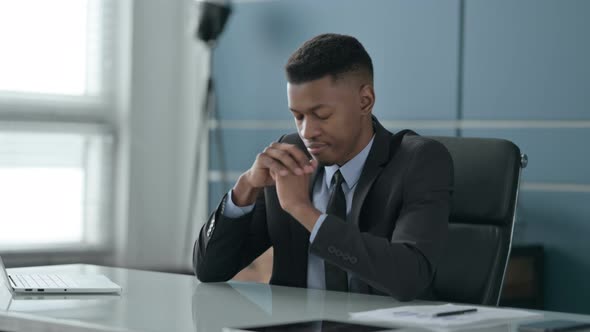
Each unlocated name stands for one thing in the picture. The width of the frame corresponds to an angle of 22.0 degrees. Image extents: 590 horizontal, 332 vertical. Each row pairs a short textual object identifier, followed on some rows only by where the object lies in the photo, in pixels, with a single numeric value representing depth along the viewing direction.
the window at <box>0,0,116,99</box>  4.23
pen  2.22
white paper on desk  2.16
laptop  2.39
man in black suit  2.43
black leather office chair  2.56
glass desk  2.13
